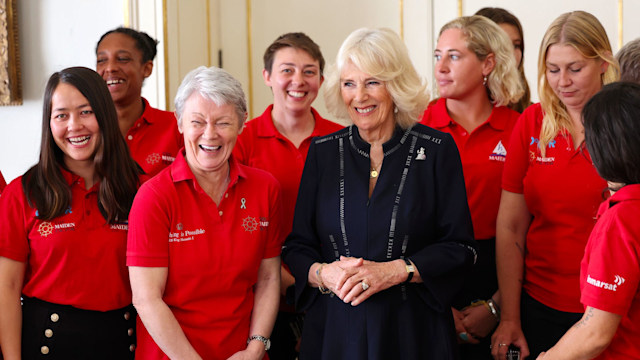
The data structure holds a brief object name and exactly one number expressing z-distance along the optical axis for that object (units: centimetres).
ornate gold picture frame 430
